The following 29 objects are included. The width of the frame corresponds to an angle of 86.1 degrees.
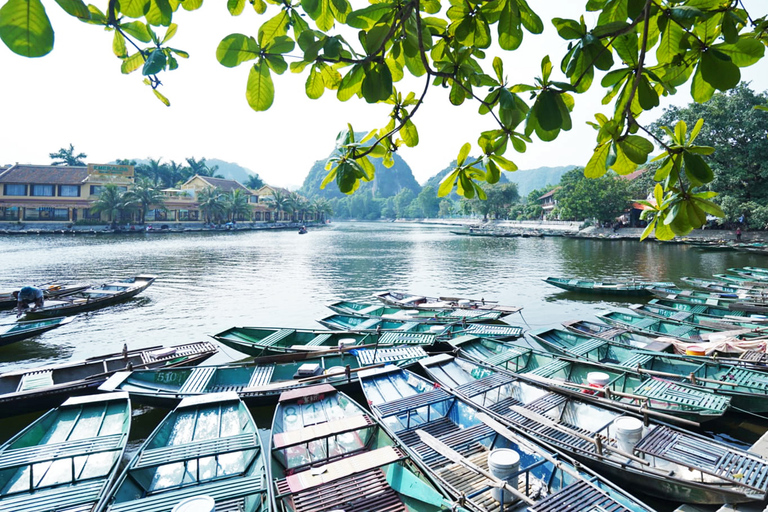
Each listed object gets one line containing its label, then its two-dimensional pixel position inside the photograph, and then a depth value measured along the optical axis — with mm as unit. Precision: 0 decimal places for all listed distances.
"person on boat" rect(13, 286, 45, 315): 15609
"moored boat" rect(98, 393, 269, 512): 4891
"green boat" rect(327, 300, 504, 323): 14258
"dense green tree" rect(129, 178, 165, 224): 55688
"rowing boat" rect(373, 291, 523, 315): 16170
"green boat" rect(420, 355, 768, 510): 5020
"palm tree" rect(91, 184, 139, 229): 53656
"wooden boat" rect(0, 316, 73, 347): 12523
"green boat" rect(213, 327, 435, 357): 11203
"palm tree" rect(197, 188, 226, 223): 65188
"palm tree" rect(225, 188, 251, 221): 68550
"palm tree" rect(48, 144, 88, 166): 70562
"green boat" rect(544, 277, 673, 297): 19953
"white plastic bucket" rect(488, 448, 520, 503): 4879
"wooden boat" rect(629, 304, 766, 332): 12809
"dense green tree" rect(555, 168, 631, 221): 53031
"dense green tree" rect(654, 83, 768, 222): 35844
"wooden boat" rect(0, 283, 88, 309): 17422
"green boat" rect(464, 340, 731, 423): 6988
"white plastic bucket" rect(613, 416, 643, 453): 5852
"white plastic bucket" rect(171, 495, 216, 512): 3979
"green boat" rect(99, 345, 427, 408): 8195
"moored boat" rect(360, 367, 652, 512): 4679
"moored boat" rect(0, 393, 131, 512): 5059
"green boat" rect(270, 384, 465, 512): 4887
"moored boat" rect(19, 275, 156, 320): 16203
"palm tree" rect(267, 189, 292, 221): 82875
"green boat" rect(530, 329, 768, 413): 7570
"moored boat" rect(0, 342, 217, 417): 8066
